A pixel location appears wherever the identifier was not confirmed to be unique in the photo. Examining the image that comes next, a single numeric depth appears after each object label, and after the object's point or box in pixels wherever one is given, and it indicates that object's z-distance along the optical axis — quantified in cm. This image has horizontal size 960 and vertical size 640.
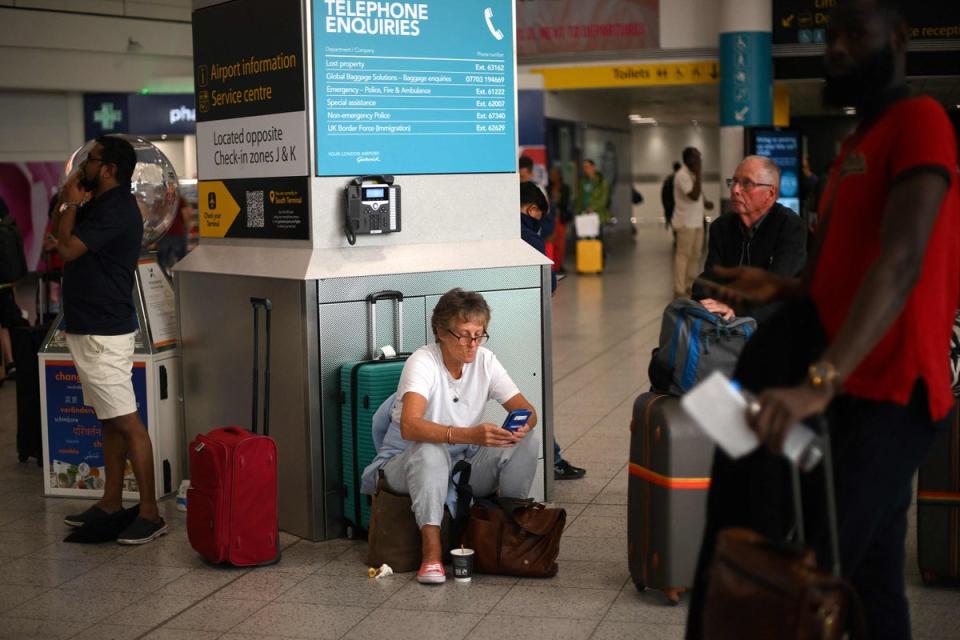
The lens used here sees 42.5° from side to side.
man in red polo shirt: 203
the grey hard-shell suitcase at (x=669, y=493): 394
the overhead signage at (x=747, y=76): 1695
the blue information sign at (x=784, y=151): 1440
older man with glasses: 453
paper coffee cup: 436
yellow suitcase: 1884
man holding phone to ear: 500
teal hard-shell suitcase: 486
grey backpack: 407
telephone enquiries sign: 490
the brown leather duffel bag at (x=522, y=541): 438
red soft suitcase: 452
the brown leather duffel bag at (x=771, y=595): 208
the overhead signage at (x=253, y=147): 494
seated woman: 432
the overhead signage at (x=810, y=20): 1595
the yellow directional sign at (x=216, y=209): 543
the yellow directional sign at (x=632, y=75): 1830
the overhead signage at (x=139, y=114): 1728
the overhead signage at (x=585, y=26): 1823
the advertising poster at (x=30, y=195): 1656
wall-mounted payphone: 489
